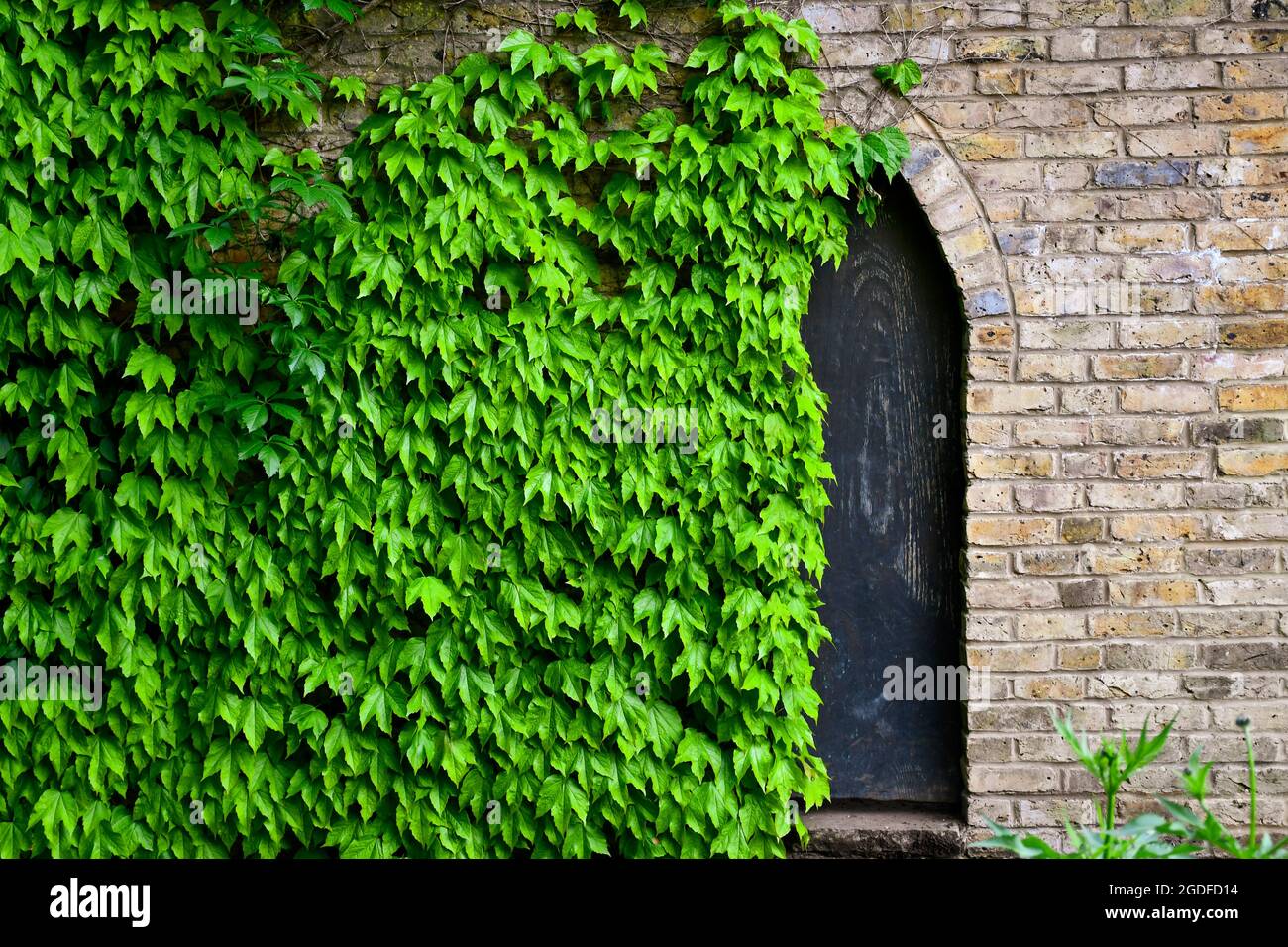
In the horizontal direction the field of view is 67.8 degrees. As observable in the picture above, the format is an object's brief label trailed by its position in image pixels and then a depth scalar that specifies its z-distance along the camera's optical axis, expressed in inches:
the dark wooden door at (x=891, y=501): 122.1
